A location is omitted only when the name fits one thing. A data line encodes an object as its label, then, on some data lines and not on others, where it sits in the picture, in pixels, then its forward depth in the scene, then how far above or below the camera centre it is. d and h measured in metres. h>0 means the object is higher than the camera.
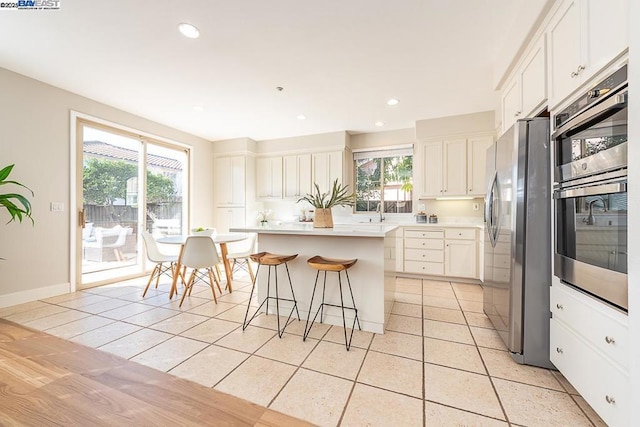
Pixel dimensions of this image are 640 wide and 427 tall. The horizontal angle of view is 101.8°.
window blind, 4.80 +1.19
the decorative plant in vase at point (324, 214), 2.64 +0.00
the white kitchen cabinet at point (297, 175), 5.18 +0.78
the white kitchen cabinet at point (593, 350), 1.16 -0.70
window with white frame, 4.86 +0.67
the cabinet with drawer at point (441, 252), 3.90 -0.58
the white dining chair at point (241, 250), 3.81 -0.65
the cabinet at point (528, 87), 1.94 +1.10
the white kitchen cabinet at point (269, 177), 5.45 +0.78
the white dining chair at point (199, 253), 3.10 -0.48
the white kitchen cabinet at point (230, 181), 5.41 +0.70
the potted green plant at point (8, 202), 2.43 +0.12
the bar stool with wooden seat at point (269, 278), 2.30 -0.66
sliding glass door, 3.66 +0.23
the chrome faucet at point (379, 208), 5.02 +0.12
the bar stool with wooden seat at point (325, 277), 2.10 -0.59
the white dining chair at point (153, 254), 3.39 -0.55
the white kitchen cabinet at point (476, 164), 4.02 +0.80
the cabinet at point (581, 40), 1.23 +0.96
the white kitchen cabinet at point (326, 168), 4.92 +0.88
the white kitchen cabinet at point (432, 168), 4.27 +0.77
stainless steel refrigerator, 1.78 -0.19
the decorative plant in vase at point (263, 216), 5.73 -0.05
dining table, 3.30 -0.40
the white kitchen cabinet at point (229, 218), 5.41 -0.10
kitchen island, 2.33 -0.50
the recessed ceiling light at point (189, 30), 2.17 +1.57
